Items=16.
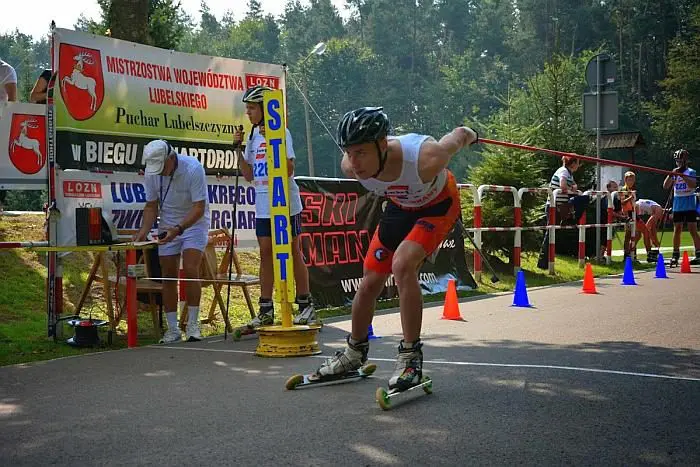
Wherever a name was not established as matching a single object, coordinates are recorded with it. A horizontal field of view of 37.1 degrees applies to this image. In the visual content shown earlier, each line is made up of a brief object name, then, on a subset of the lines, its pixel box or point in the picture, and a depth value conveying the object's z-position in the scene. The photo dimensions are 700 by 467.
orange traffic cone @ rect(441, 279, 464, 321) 11.10
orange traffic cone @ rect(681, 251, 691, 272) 18.12
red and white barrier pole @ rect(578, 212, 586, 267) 18.91
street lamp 41.00
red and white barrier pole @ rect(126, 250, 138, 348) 9.24
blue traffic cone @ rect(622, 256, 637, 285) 15.55
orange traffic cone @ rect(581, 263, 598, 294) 14.19
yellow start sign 8.46
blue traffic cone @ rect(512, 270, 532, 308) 12.53
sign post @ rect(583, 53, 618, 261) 20.41
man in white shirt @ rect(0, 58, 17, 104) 10.50
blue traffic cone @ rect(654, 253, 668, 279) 16.91
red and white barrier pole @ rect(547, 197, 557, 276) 17.41
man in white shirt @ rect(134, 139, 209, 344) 9.75
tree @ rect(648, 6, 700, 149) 68.06
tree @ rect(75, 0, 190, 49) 14.00
